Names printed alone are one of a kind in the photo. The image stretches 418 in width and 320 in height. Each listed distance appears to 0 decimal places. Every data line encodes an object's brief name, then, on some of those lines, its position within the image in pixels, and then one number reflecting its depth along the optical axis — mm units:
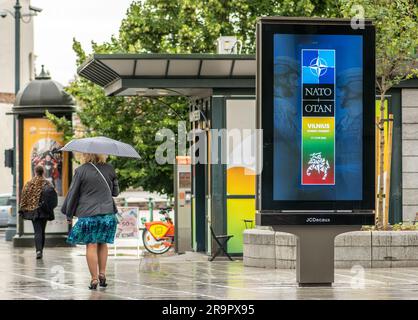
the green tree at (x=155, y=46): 39781
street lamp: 34281
